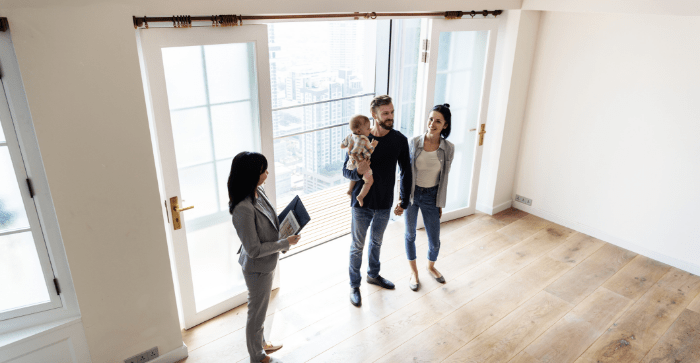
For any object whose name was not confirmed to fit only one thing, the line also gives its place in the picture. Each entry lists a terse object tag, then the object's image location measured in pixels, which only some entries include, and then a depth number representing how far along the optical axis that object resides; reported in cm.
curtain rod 230
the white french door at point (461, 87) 393
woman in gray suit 227
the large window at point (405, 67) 402
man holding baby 297
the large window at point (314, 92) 460
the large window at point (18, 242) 210
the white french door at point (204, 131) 251
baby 289
